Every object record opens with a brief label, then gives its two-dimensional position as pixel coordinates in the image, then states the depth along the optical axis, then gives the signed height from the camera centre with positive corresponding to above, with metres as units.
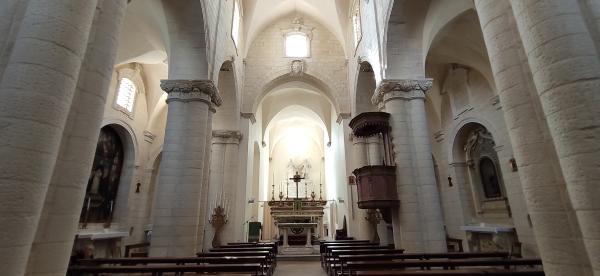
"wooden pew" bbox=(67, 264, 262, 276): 3.99 -0.71
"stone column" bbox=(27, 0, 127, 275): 2.21 +0.52
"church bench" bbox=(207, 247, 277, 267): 6.66 -0.78
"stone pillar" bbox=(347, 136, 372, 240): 10.78 +0.44
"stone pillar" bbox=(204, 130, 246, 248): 11.07 +1.62
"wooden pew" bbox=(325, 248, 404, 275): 5.82 -0.75
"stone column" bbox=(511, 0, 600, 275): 1.99 +0.84
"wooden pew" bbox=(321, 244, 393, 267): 6.80 -0.77
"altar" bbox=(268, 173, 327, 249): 12.27 -0.32
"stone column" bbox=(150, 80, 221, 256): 6.20 +1.00
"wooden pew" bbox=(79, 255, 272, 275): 4.84 -0.72
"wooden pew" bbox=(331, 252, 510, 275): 4.83 -0.72
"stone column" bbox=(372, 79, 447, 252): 6.49 +0.95
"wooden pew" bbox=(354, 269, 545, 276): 3.25 -0.67
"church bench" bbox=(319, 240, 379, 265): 7.62 -0.79
